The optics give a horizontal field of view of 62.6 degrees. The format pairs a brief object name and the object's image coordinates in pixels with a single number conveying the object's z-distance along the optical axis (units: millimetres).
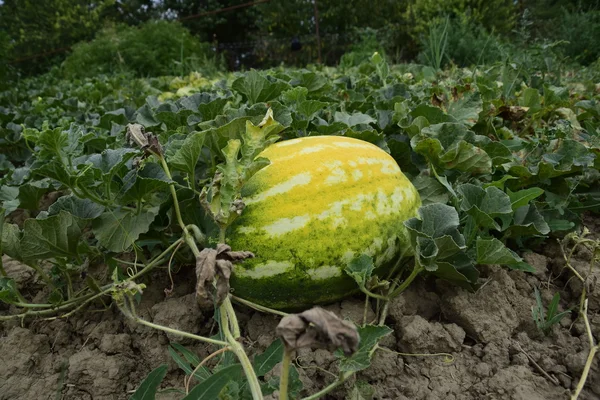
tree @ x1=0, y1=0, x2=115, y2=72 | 18078
